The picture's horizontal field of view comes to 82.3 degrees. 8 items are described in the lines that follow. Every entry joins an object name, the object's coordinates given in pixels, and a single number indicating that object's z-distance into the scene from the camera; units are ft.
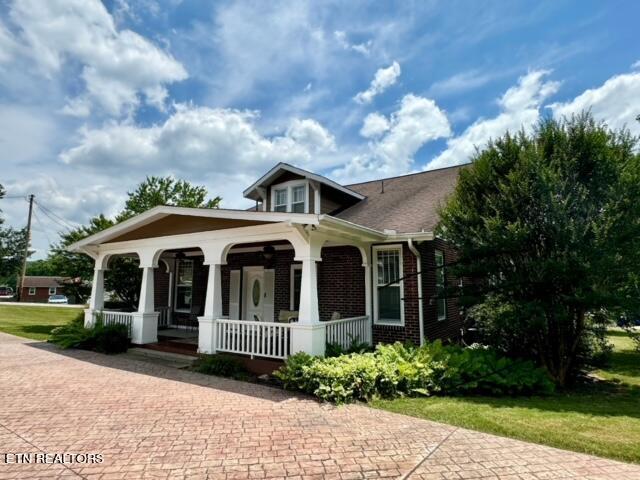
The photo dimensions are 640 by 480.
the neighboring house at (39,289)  198.29
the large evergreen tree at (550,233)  21.65
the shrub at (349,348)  25.86
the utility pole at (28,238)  128.67
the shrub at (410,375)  20.54
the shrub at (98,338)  33.65
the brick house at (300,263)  26.43
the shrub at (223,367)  26.13
